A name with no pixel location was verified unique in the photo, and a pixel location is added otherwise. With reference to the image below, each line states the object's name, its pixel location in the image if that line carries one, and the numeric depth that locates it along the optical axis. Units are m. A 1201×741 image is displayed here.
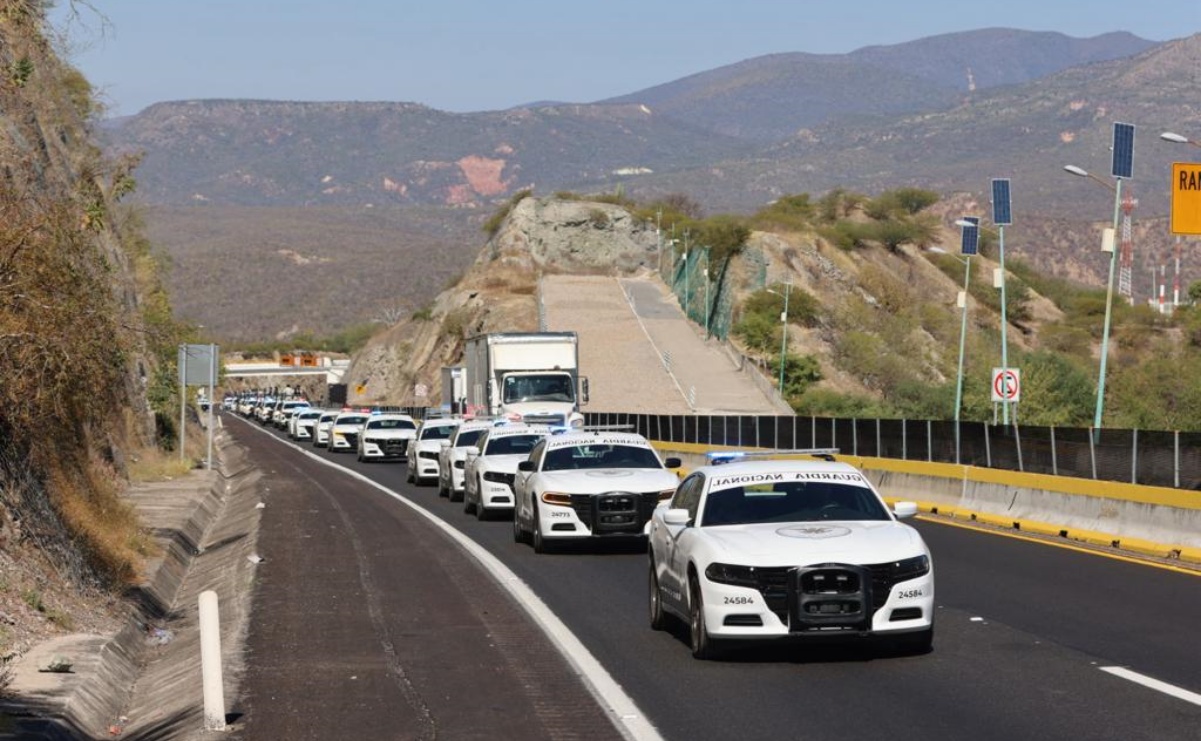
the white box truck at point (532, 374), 46.69
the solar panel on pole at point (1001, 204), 61.03
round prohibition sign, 46.25
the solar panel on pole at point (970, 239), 67.69
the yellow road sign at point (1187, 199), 35.16
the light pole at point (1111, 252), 43.76
